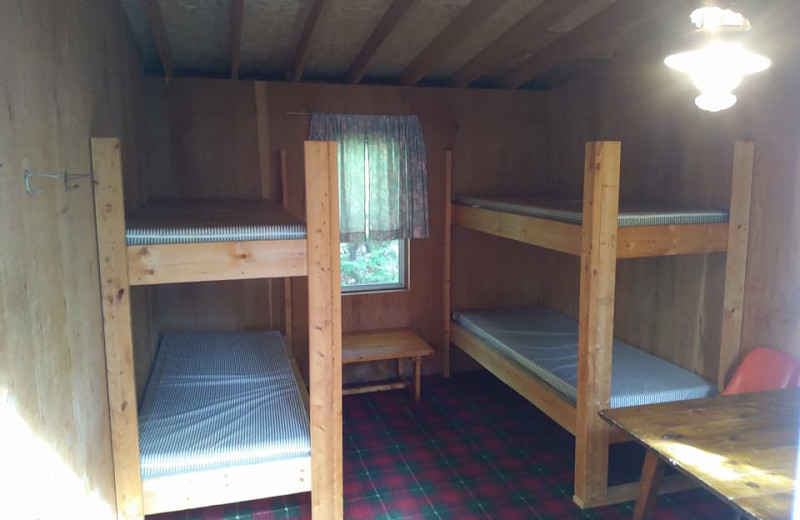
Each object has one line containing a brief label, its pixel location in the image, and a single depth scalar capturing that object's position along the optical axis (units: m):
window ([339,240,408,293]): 4.69
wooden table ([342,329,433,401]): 4.16
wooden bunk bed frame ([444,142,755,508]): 2.74
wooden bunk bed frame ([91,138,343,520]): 2.27
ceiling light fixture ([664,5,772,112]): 1.55
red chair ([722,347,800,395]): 2.72
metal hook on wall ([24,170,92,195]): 1.55
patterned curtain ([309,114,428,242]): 4.37
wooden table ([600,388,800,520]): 1.67
